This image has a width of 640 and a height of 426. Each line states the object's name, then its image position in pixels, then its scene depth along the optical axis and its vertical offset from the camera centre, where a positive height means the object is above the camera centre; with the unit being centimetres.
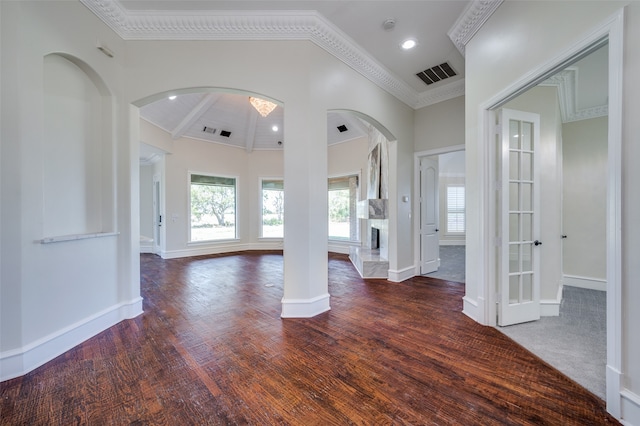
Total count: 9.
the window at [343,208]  709 +8
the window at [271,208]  810 +10
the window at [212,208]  717 +9
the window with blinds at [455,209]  938 +6
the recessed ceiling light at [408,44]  329 +225
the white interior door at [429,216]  494 -11
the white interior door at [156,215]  705 -11
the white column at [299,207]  293 +5
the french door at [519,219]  272 -9
